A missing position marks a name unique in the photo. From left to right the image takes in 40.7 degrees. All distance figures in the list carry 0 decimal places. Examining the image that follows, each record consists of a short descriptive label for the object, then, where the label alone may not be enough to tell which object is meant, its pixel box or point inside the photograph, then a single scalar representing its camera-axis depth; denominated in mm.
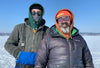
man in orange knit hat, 1971
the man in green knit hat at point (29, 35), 2352
